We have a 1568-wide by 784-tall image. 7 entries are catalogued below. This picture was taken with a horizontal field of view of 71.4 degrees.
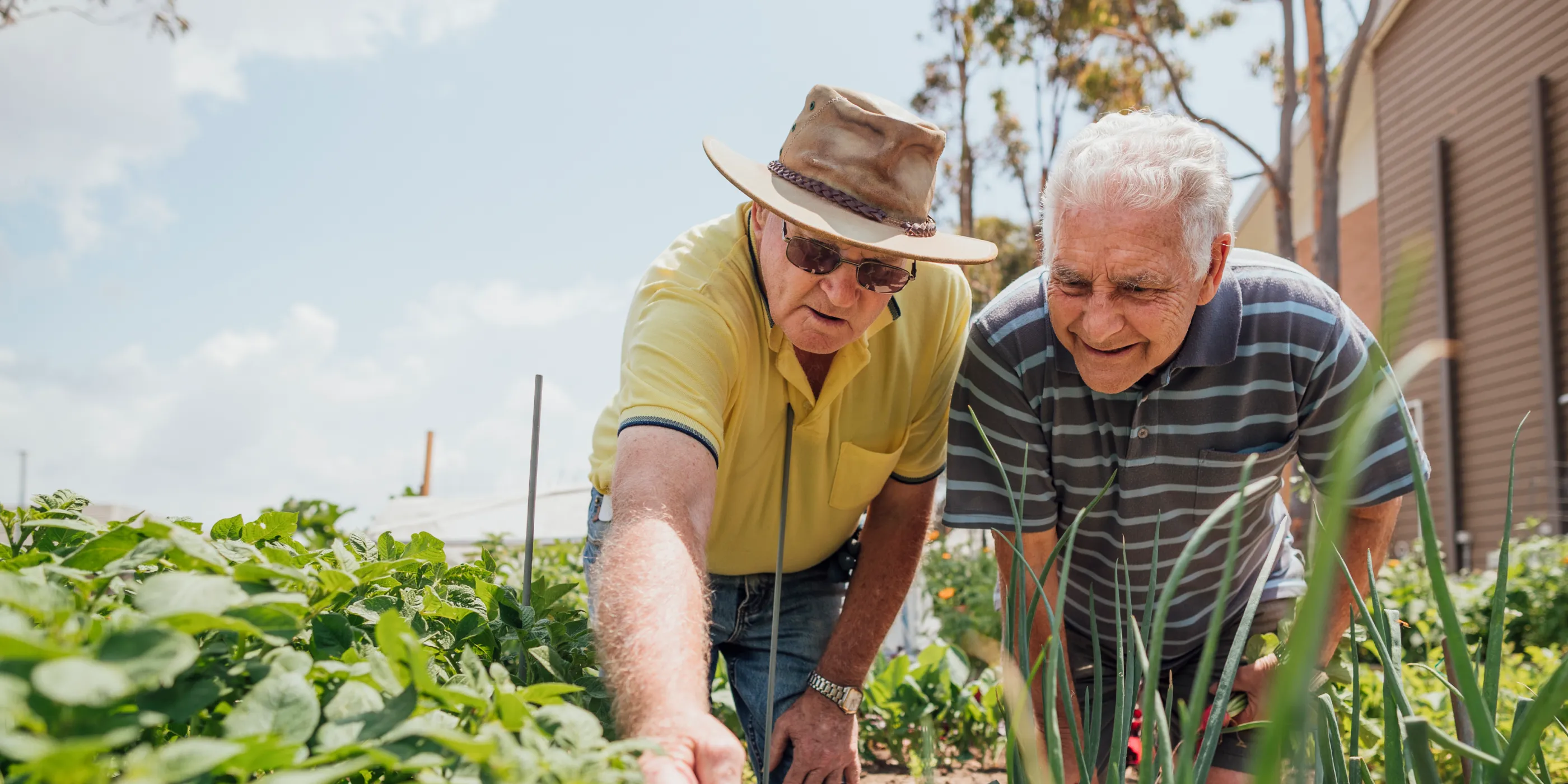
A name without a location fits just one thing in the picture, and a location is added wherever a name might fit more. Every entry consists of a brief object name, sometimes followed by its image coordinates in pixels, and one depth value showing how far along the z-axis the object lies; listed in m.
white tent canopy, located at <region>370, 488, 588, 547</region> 7.68
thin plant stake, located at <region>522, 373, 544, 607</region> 1.57
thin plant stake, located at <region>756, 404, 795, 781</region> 1.55
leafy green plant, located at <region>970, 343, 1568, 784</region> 0.51
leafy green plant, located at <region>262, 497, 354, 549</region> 3.82
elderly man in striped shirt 1.82
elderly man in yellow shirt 1.68
